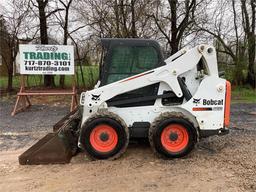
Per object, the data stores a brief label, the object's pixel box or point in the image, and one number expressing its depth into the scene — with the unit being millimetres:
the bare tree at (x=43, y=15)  8569
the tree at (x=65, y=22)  8828
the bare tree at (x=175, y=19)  8622
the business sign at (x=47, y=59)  5728
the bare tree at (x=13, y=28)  8094
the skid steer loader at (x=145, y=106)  2986
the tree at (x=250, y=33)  9177
